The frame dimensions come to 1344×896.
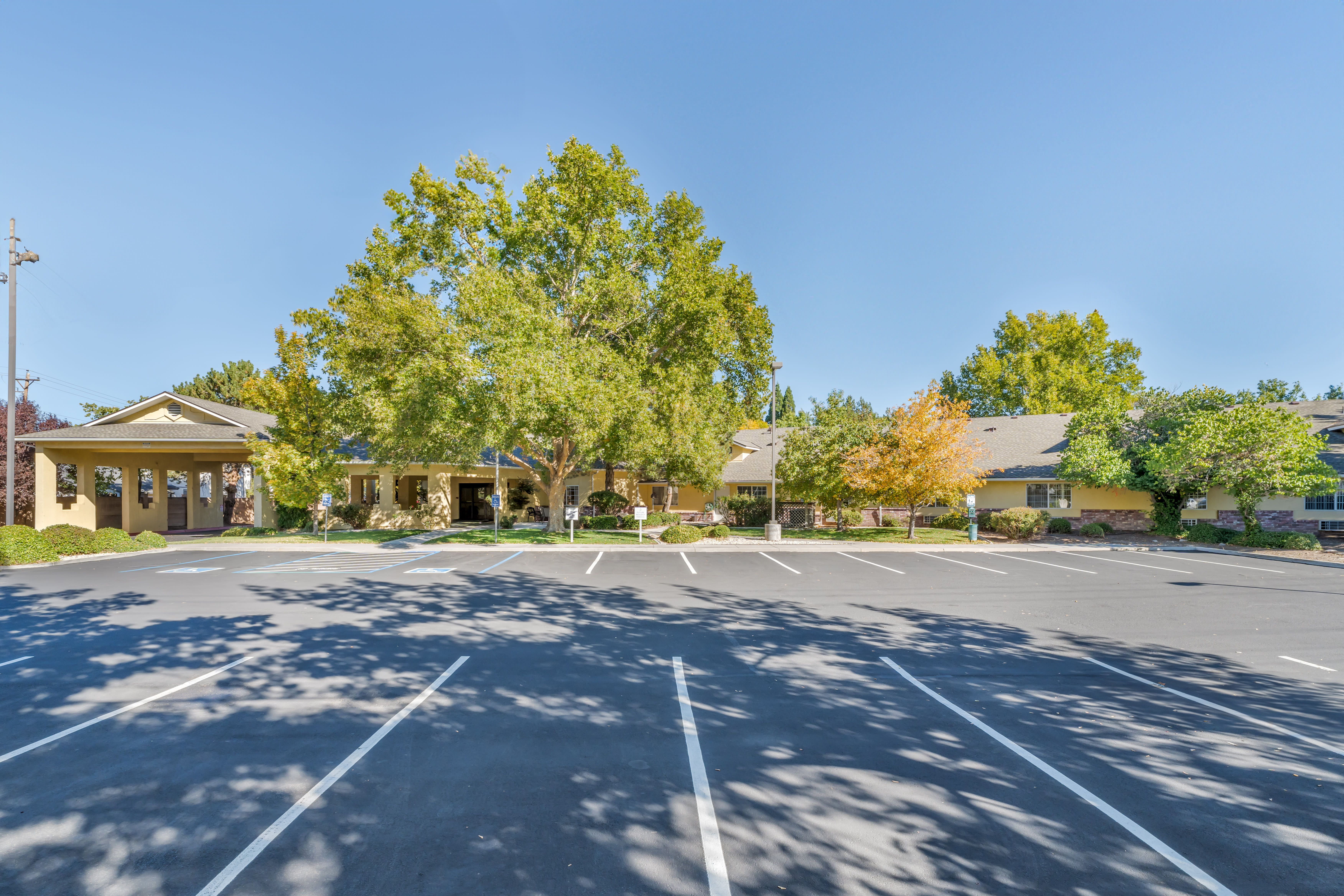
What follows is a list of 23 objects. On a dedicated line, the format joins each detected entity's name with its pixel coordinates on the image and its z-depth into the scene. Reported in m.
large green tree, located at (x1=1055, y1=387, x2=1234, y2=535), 25.44
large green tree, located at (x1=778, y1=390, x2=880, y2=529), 26.31
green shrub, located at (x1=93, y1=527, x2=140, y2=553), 19.28
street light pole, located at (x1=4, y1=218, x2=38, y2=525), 18.55
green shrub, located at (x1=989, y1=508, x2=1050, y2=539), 25.69
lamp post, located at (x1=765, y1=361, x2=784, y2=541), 24.92
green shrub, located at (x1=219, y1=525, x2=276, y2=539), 25.95
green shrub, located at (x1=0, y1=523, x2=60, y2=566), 16.12
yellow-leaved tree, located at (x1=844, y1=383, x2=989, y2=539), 24.19
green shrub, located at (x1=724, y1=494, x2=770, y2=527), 33.34
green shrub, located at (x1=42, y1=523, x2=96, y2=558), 18.33
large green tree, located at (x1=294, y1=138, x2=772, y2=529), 20.78
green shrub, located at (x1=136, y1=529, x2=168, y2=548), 20.56
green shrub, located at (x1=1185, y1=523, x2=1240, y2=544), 23.34
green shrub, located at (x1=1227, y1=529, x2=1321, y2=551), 20.28
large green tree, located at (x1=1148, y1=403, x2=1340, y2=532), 21.14
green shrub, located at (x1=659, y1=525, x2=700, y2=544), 23.44
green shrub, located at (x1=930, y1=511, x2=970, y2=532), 29.67
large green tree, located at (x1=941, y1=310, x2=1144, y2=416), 49.91
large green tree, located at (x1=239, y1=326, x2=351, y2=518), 24.67
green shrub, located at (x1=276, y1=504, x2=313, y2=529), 28.48
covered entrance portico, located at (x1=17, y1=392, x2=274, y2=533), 25.70
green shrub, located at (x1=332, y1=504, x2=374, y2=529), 29.91
